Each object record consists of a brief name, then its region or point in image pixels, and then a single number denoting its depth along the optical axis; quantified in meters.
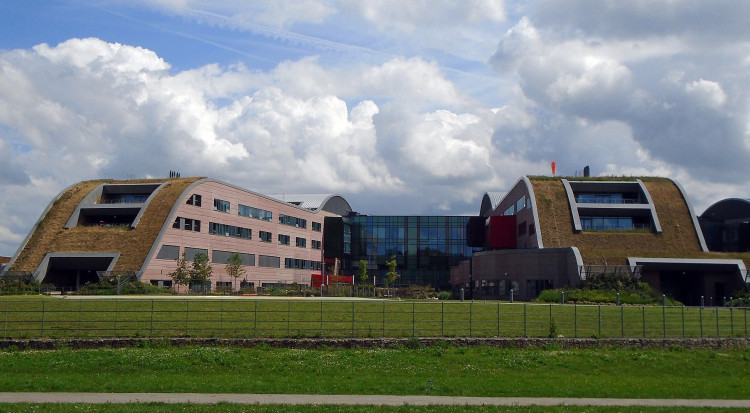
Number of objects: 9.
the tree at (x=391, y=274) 95.69
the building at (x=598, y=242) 71.50
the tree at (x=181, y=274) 78.06
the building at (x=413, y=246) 118.69
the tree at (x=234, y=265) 87.04
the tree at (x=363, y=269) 101.78
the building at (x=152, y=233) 79.31
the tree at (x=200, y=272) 79.19
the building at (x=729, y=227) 90.62
